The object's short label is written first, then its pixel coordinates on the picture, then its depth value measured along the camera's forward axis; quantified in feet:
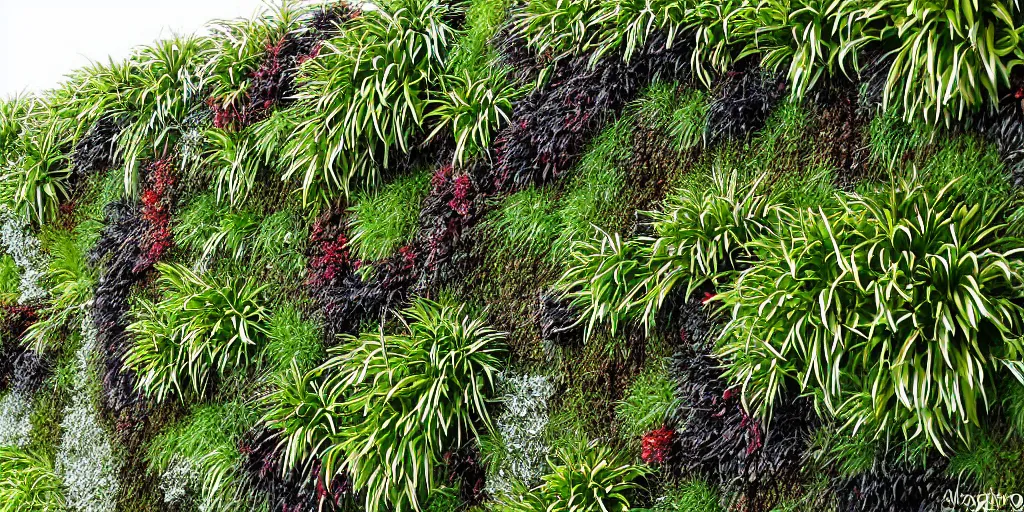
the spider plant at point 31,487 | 19.31
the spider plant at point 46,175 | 21.22
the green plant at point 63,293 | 19.90
